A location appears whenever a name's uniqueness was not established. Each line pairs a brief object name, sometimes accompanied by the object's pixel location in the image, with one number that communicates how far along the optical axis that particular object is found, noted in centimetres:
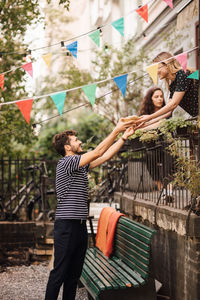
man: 440
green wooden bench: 455
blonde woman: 577
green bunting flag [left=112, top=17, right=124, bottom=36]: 673
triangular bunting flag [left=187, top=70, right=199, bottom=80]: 535
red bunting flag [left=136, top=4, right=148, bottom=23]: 639
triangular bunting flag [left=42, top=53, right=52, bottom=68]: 702
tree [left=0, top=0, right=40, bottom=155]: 1000
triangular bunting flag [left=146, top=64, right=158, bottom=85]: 591
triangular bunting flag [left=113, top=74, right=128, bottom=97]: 597
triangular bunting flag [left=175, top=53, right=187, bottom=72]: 588
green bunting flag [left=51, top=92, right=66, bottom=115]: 593
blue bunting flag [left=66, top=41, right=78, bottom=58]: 679
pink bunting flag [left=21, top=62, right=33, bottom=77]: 676
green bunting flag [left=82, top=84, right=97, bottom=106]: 587
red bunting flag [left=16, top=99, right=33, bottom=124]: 591
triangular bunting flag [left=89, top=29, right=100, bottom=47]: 675
